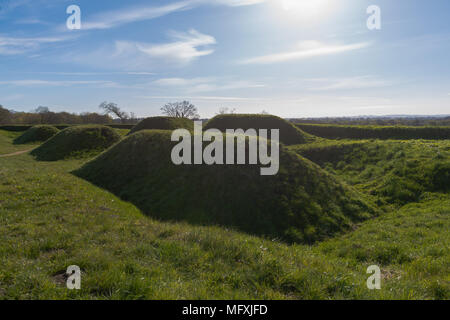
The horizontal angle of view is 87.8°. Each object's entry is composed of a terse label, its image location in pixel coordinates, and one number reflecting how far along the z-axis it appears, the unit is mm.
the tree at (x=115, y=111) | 113875
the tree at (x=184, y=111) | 113062
